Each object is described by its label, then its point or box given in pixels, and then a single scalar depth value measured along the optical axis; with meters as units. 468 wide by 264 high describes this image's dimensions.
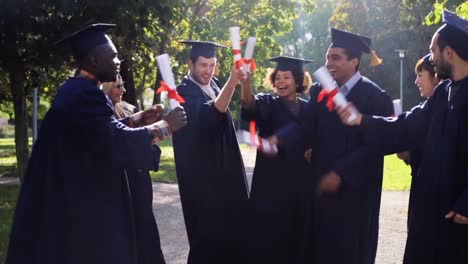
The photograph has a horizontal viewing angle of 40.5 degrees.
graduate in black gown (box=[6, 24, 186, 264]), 3.70
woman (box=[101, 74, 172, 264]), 4.25
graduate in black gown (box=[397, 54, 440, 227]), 5.13
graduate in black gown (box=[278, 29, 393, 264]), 4.84
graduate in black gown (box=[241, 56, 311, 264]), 5.64
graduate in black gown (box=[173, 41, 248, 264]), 5.40
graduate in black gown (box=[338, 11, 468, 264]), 3.71
